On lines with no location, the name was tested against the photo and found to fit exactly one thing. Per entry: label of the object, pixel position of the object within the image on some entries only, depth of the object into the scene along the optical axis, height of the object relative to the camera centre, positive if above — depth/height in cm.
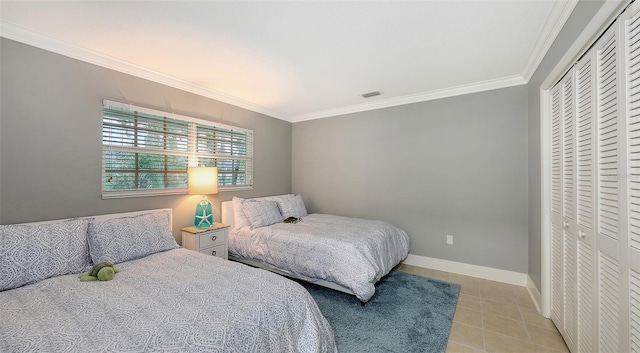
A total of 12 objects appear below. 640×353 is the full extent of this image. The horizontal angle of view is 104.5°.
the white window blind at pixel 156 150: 249 +31
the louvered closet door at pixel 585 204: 148 -18
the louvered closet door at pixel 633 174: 110 +1
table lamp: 291 -12
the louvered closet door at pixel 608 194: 125 -10
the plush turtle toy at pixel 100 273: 167 -67
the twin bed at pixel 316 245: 243 -77
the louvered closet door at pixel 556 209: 197 -28
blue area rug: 192 -129
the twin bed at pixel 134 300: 108 -69
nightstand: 279 -74
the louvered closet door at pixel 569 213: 173 -27
